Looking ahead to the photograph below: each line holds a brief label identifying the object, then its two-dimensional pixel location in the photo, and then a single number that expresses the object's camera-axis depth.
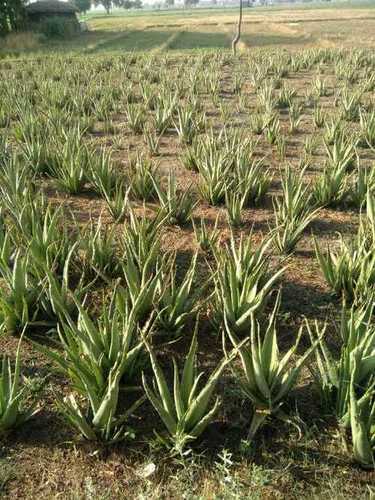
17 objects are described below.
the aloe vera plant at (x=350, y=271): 2.44
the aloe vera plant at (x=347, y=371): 1.78
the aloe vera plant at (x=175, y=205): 3.41
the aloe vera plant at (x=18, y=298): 2.27
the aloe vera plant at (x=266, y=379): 1.77
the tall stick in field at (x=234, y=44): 15.27
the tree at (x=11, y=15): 23.60
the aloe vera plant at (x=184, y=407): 1.62
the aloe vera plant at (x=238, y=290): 2.25
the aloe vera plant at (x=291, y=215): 3.09
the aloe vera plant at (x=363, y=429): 1.55
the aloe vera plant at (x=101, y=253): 2.69
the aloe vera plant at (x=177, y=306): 2.25
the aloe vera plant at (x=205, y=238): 3.03
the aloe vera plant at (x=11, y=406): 1.73
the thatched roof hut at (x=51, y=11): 29.91
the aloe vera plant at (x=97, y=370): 1.69
